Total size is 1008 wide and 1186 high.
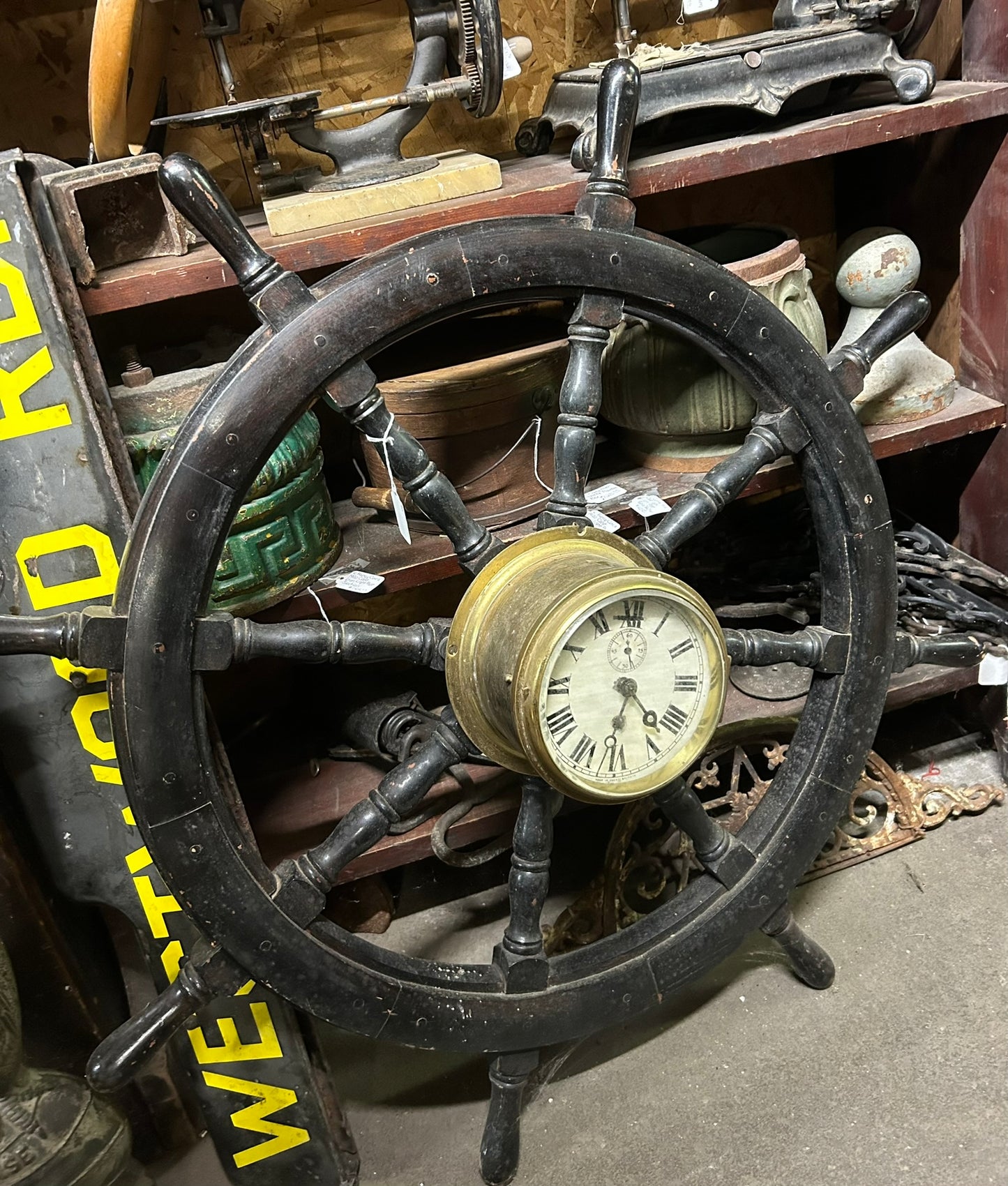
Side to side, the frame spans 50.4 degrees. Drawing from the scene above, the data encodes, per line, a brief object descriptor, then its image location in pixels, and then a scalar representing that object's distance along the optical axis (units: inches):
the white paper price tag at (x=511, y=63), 55.9
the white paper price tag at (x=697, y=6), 57.5
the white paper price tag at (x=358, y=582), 52.6
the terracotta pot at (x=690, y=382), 56.2
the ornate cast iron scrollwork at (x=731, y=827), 62.0
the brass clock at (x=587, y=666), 40.8
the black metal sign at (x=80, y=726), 43.0
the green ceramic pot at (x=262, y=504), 47.6
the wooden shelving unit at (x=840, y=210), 48.5
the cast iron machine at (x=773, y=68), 53.9
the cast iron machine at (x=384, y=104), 48.6
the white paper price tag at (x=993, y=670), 66.1
